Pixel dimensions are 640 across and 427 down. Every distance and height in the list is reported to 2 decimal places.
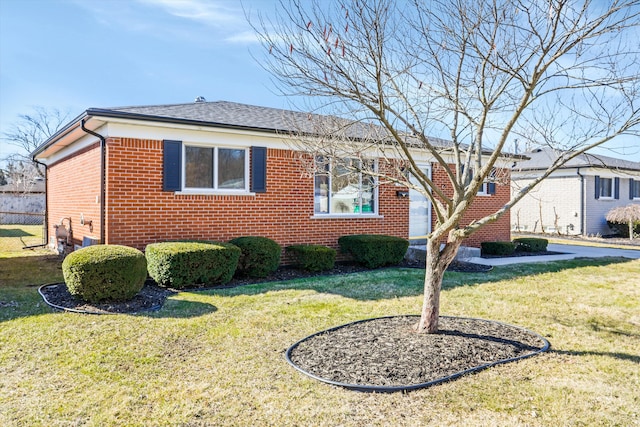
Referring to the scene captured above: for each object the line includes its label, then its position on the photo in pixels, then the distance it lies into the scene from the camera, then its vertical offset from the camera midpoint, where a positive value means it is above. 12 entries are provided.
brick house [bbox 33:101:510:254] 8.29 +0.54
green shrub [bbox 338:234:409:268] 9.99 -0.86
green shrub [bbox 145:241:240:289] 7.25 -0.91
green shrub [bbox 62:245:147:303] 6.02 -0.92
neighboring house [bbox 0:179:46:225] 28.47 +0.27
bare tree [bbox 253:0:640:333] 4.12 +1.50
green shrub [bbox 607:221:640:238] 19.16 -0.62
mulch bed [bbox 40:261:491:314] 6.00 -1.35
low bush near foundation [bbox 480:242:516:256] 12.62 -1.02
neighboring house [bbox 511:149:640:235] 19.58 +0.64
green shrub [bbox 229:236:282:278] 8.49 -0.91
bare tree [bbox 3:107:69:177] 36.28 +6.49
